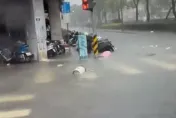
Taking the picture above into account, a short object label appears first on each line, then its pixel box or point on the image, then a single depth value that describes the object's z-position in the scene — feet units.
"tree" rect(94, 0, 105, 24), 307.66
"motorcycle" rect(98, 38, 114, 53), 75.25
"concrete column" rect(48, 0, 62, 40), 94.43
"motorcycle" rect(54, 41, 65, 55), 78.23
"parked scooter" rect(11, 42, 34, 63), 65.57
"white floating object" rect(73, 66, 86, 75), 46.44
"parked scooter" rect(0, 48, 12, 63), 65.81
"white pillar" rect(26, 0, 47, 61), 67.67
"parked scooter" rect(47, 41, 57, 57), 73.31
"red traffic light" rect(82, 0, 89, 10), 62.11
